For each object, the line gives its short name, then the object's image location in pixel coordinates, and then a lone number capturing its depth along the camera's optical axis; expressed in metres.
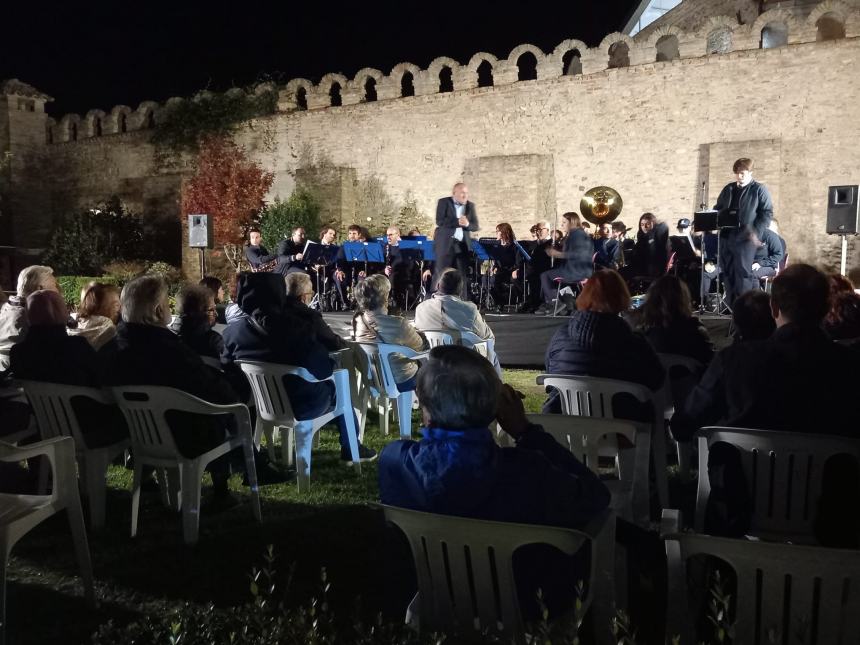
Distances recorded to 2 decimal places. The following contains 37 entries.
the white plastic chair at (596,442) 2.56
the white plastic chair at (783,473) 2.25
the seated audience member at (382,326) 4.70
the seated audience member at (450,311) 5.45
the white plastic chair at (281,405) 3.88
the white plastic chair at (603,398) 3.26
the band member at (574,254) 8.89
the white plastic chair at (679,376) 3.81
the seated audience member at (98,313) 4.31
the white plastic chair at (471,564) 1.63
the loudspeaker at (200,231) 11.40
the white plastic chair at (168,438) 3.13
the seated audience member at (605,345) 3.33
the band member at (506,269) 9.77
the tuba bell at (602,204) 13.91
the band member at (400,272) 10.52
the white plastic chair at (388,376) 4.66
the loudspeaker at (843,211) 8.58
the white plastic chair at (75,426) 3.24
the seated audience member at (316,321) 4.20
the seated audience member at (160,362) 3.24
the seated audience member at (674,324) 3.88
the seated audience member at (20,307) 4.58
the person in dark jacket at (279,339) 3.95
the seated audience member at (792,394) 2.29
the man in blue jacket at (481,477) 1.73
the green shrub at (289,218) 16.62
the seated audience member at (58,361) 3.36
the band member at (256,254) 10.82
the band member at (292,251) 10.21
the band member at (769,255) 7.72
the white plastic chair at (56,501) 2.28
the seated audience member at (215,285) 5.43
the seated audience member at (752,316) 3.69
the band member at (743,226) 7.35
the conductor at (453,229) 9.07
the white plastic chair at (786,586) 1.41
